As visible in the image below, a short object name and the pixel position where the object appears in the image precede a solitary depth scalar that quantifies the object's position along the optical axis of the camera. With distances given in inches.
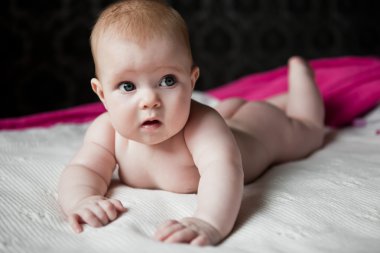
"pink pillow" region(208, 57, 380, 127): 63.3
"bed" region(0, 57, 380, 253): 28.3
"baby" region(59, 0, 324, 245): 31.0
